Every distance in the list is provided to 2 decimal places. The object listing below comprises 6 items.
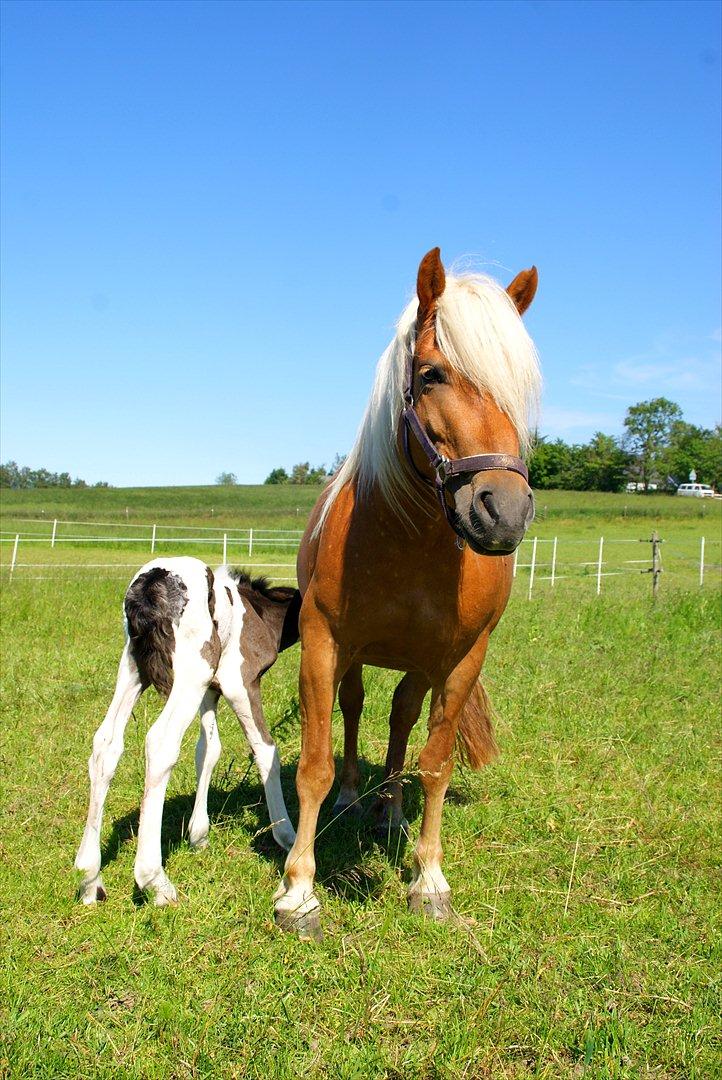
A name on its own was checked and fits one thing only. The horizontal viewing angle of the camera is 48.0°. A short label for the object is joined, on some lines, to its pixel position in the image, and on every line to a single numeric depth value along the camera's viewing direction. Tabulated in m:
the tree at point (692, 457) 94.44
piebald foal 3.57
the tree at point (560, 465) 64.97
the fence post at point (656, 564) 17.62
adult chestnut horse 2.79
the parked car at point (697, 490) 84.00
